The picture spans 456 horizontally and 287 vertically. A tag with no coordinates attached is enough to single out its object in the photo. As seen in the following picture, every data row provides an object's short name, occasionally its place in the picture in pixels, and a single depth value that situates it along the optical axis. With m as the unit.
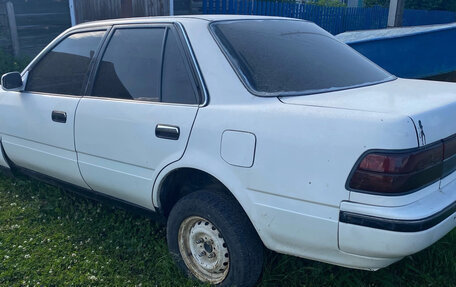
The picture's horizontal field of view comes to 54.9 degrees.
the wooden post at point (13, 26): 8.66
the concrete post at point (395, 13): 11.76
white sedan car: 2.00
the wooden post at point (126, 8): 9.48
